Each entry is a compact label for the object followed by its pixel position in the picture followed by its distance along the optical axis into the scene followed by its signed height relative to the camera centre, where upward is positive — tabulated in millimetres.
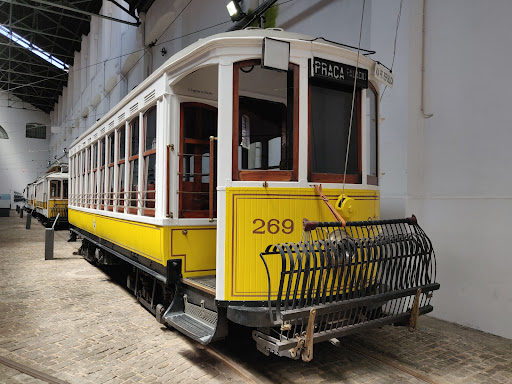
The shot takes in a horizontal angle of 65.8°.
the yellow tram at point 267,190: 3191 +11
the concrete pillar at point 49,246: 10094 -1425
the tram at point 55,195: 19944 -236
